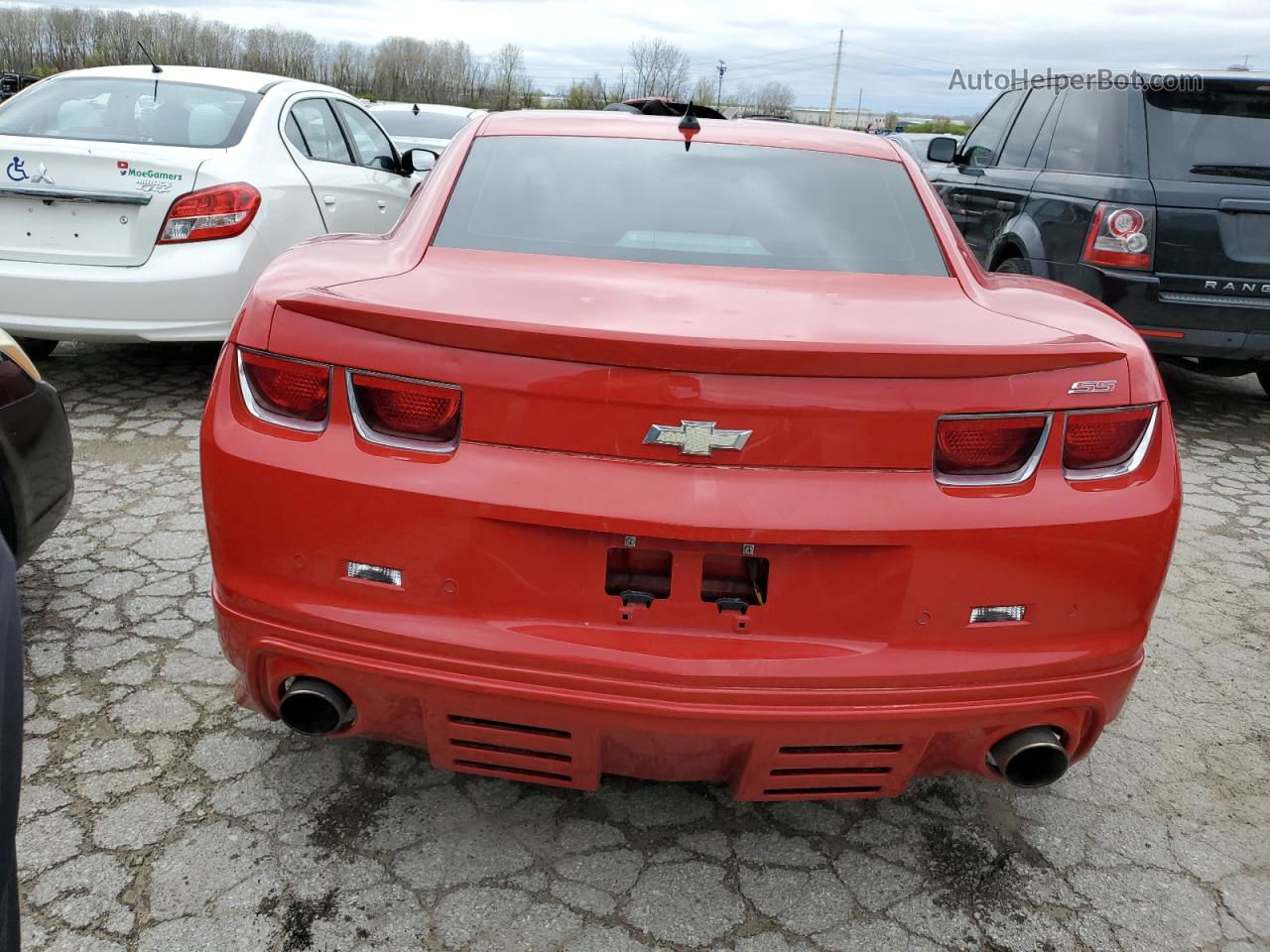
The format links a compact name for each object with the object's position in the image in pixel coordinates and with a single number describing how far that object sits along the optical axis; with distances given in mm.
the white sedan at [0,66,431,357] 4688
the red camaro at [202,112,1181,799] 1755
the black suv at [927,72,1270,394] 5156
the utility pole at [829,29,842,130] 84619
